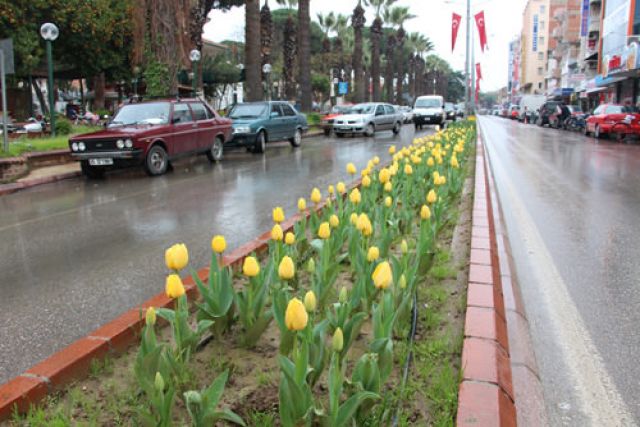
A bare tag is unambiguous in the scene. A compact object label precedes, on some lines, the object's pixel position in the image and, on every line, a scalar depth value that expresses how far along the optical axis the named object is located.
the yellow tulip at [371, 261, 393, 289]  2.65
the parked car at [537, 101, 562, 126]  41.39
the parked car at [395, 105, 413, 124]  46.14
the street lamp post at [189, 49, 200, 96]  20.31
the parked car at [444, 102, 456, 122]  40.78
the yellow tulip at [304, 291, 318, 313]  2.43
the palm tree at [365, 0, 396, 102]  50.72
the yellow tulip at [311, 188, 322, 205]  4.34
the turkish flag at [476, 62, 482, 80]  48.16
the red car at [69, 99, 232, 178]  11.82
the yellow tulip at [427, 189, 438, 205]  4.55
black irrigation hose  2.54
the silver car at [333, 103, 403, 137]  25.66
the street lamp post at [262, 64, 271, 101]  32.12
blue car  17.78
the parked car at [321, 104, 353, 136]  28.39
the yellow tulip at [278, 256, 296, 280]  2.69
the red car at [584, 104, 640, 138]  24.23
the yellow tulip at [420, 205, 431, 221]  4.14
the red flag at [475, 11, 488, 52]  26.20
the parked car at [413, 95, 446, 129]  32.81
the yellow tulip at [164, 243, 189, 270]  2.74
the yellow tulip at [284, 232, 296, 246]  3.51
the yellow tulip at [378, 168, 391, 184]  5.40
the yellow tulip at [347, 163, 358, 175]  5.63
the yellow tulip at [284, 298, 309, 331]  2.18
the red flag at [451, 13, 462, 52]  27.86
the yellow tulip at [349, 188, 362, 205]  4.42
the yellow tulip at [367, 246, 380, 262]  3.13
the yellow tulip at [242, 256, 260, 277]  2.87
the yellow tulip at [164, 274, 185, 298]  2.55
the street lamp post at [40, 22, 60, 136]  14.20
